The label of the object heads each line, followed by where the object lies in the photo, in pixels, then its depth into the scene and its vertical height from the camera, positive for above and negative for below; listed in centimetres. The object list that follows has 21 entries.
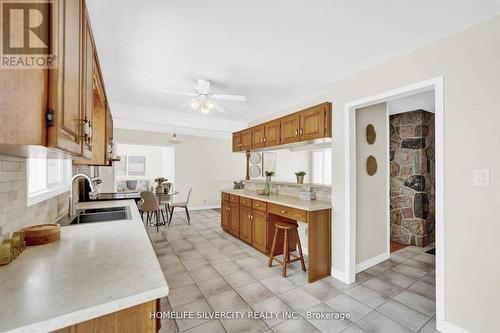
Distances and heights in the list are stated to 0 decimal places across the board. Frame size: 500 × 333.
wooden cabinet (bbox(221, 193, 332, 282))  255 -87
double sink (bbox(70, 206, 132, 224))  208 -48
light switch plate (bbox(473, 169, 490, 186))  162 -7
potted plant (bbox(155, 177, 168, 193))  548 -47
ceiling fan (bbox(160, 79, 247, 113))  282 +94
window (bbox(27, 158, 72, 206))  160 -10
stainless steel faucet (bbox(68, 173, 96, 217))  181 -32
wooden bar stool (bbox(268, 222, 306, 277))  267 -101
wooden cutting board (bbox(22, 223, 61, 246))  121 -38
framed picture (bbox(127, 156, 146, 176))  838 +10
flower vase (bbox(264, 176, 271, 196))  371 -35
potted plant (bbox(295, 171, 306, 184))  348 -15
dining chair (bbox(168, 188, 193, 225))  518 -89
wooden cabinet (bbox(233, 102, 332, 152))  276 +58
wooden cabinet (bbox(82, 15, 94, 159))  107 +45
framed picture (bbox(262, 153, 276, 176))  599 +16
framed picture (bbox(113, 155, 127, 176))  821 +2
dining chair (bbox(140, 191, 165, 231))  449 -73
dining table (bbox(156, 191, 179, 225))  534 -77
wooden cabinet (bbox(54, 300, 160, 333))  74 -54
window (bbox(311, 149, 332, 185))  403 +3
